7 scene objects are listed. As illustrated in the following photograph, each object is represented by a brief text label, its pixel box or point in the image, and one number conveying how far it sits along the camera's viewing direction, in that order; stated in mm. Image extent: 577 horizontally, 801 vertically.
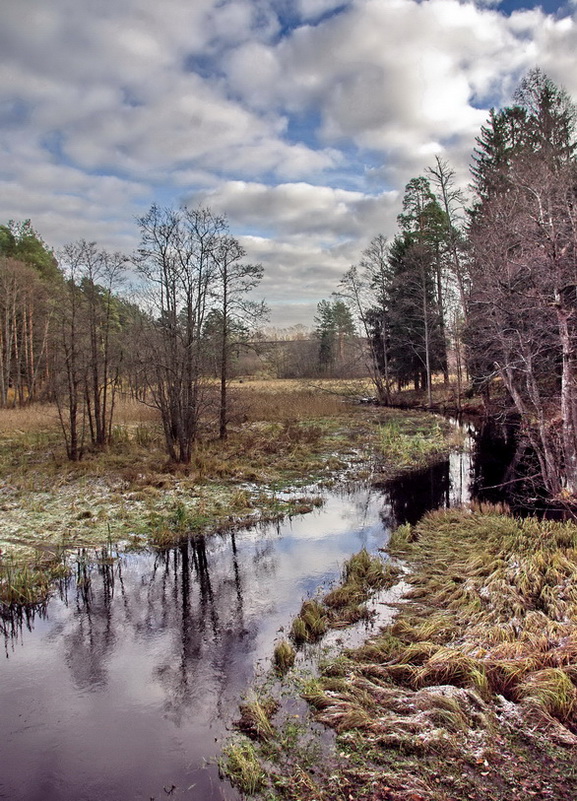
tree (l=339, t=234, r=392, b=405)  35156
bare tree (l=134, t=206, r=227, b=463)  15992
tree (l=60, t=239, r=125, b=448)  16125
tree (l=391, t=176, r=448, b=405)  32844
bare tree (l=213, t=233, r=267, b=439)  19703
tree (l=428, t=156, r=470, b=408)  25766
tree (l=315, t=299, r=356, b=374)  68438
